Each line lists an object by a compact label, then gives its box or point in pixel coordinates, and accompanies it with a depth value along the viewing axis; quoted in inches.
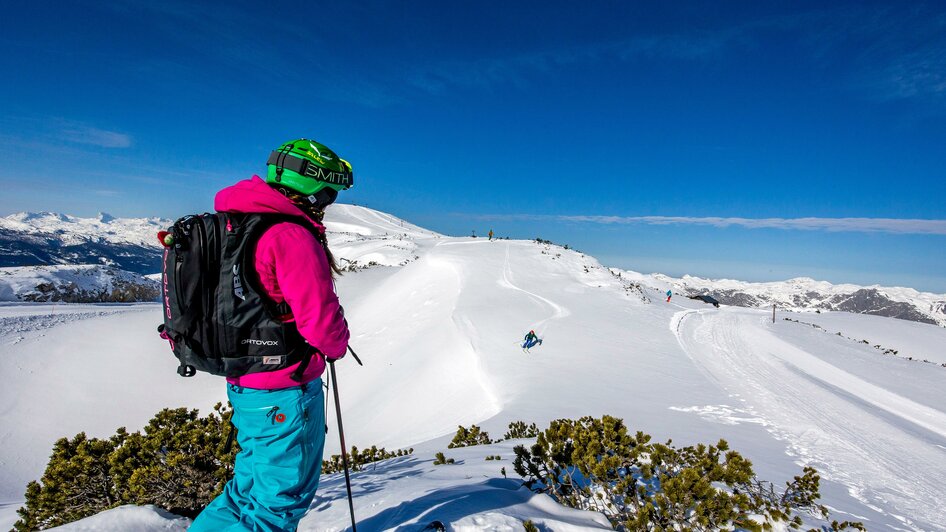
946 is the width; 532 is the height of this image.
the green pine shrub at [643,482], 121.7
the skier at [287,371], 94.2
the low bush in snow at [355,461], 228.2
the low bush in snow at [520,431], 289.4
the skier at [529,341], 607.8
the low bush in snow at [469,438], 282.7
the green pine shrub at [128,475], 158.2
